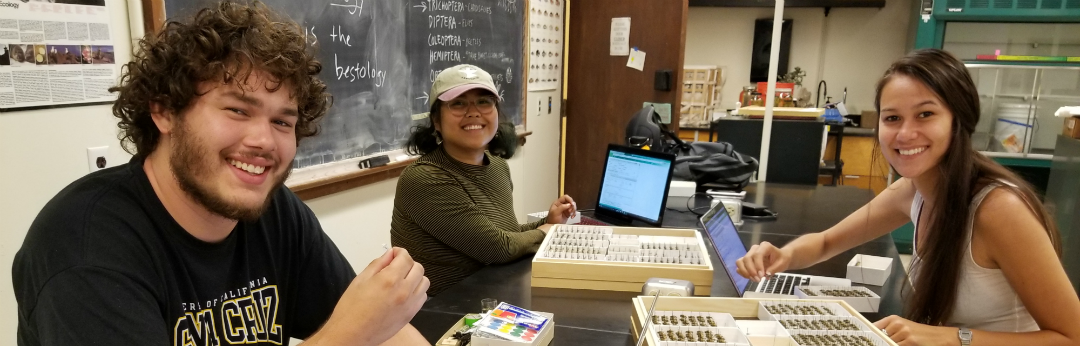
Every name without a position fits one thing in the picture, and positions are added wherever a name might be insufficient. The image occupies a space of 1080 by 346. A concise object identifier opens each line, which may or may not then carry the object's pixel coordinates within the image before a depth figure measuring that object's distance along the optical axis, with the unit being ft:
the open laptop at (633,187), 7.30
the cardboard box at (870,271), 5.55
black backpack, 9.63
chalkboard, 7.40
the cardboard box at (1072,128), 9.61
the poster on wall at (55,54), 4.43
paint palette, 3.83
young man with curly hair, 2.74
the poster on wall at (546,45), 12.78
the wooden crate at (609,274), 4.99
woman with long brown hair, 4.05
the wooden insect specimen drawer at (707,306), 4.18
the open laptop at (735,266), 5.15
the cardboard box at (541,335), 3.77
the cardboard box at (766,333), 3.86
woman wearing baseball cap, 5.91
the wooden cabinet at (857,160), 17.31
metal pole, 10.11
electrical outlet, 5.13
